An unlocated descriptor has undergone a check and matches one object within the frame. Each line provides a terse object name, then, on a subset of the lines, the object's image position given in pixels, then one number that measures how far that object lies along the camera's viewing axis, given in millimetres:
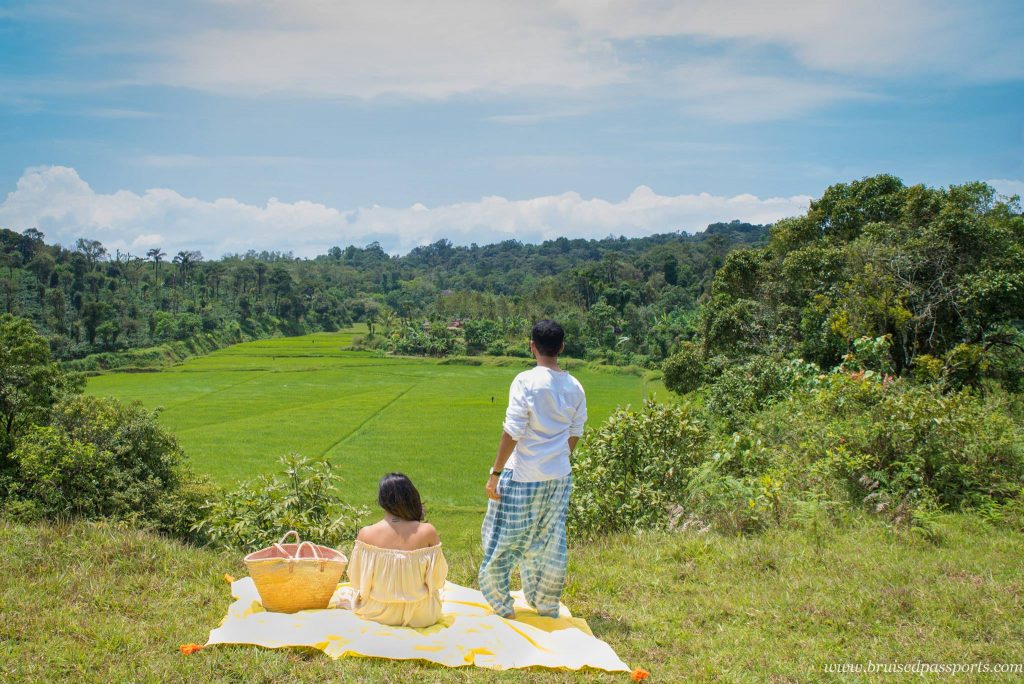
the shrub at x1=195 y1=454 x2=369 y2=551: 6164
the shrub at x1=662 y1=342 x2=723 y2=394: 18266
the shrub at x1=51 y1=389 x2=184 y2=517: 8961
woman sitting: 3822
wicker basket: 3873
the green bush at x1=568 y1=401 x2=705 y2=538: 6691
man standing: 3924
